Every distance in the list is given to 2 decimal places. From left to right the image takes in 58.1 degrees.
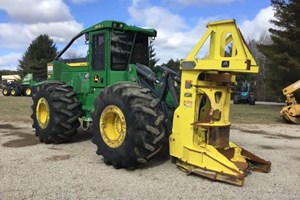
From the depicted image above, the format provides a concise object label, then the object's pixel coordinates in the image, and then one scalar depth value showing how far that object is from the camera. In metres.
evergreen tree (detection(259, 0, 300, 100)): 18.28
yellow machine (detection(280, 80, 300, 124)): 11.87
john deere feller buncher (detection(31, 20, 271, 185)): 4.45
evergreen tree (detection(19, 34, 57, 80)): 38.47
